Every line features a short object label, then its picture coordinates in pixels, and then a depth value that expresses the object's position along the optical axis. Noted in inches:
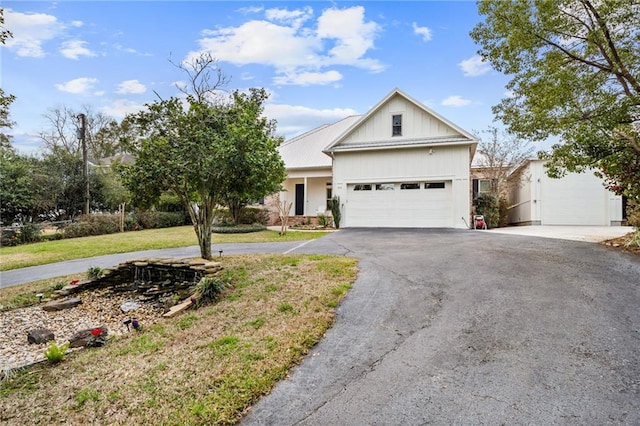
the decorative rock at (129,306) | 258.2
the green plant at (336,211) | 666.8
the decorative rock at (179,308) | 220.2
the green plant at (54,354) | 159.0
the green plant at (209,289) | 234.8
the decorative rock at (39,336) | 194.2
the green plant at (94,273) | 313.1
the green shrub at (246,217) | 739.4
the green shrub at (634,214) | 364.2
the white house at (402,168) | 612.7
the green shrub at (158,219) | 773.9
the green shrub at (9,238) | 583.7
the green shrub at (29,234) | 602.2
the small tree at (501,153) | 755.4
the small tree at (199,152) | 291.0
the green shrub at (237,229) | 652.7
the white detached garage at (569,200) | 627.8
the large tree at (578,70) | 312.0
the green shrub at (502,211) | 733.9
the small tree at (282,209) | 609.7
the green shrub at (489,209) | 667.4
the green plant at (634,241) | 329.7
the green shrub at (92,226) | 659.3
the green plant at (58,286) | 294.8
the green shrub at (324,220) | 690.2
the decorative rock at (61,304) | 255.3
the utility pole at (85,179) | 758.5
